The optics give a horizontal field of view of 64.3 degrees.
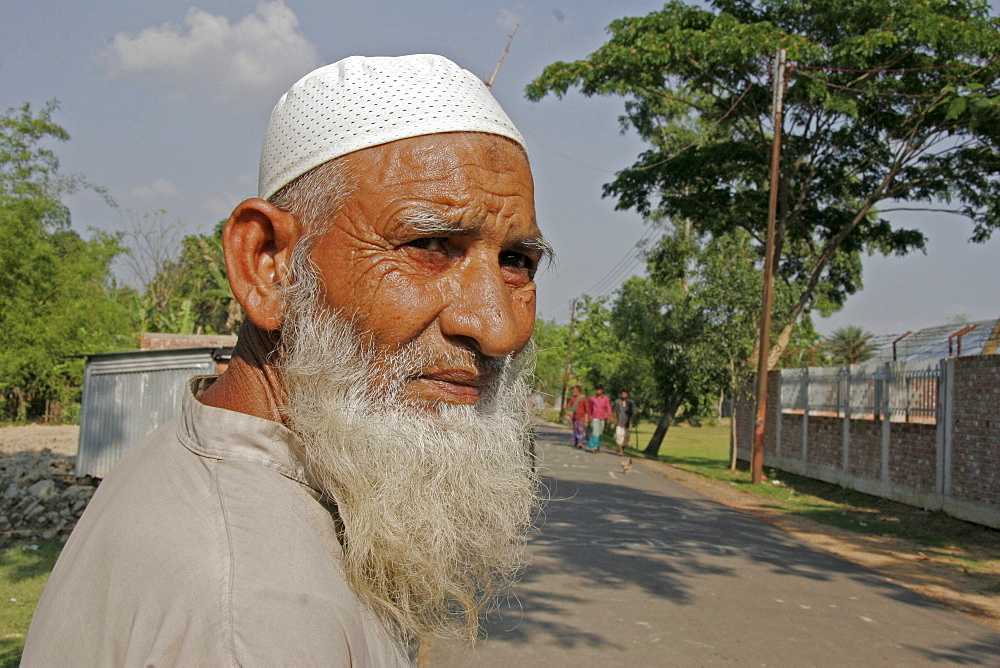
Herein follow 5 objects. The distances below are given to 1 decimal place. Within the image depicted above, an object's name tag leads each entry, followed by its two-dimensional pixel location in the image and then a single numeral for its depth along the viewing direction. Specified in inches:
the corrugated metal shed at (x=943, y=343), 462.3
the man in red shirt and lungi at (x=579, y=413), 970.7
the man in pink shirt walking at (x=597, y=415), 948.0
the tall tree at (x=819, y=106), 616.7
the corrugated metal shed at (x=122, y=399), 397.7
